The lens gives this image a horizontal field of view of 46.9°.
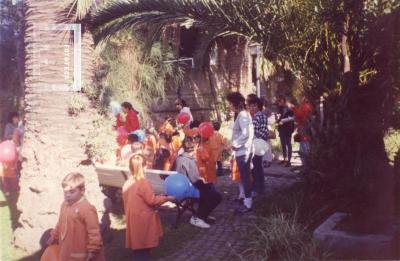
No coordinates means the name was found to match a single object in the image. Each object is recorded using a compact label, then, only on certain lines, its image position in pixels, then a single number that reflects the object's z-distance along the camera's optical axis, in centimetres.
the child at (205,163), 759
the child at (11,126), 1040
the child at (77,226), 374
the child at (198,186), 643
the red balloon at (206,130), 790
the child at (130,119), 925
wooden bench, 652
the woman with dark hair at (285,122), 990
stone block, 466
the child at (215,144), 809
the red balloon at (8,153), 807
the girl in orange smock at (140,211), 482
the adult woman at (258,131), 777
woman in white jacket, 680
